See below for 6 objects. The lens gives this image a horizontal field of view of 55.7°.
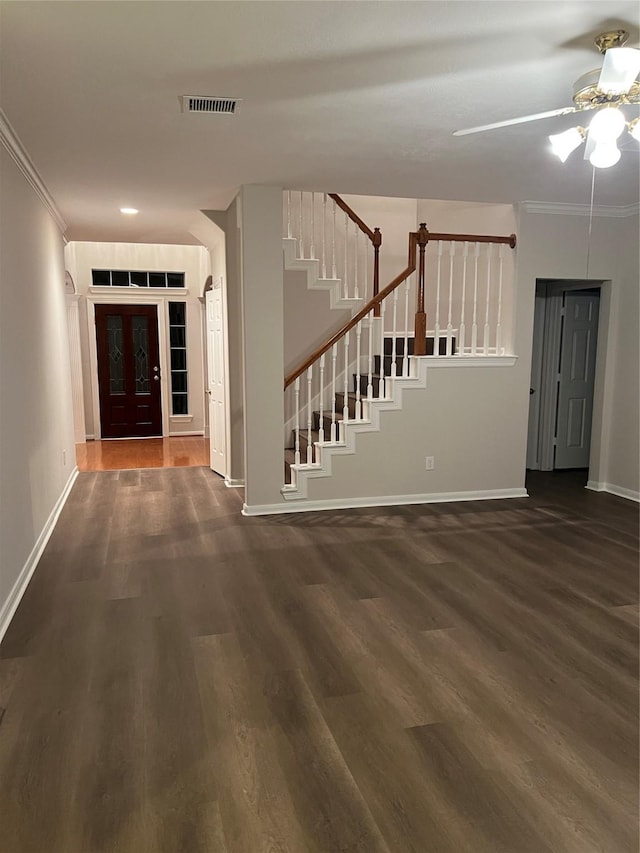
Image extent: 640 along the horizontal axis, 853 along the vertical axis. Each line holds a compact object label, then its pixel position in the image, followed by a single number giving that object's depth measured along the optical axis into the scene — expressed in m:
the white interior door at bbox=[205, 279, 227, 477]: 6.30
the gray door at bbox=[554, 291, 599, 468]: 6.64
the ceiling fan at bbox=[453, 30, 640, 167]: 2.23
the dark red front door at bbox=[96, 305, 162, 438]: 9.23
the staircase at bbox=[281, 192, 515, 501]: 5.21
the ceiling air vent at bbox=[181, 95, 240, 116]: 2.98
